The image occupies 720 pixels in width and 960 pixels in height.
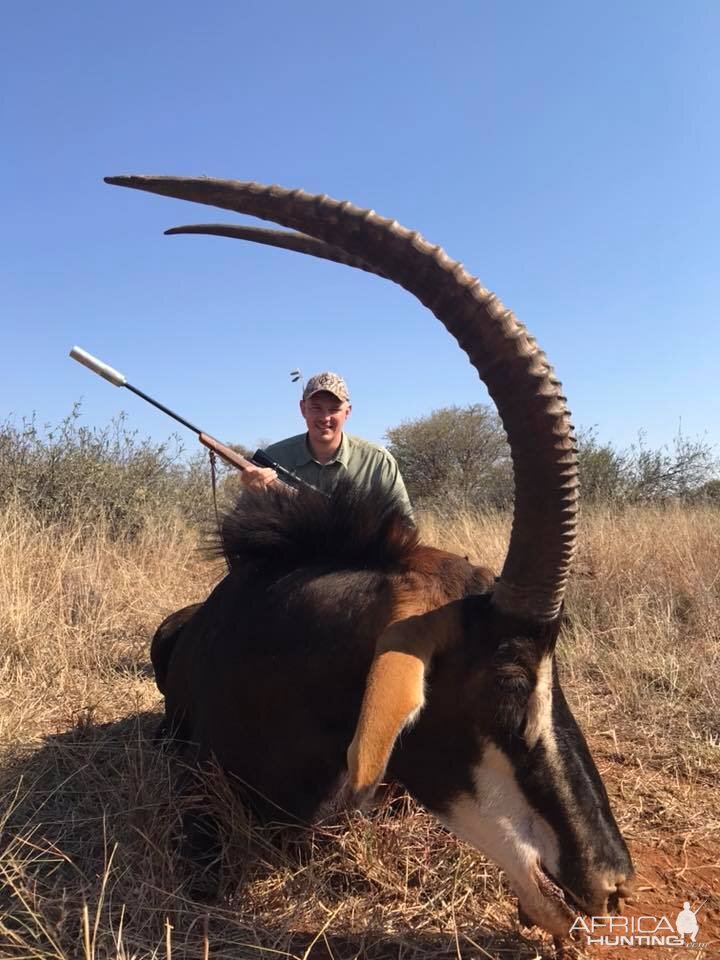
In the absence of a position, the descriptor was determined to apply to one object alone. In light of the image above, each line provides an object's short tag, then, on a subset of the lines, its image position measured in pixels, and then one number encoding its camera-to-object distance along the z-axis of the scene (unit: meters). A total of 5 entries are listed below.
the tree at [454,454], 22.62
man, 5.22
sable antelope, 1.89
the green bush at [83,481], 10.55
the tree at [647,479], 16.73
